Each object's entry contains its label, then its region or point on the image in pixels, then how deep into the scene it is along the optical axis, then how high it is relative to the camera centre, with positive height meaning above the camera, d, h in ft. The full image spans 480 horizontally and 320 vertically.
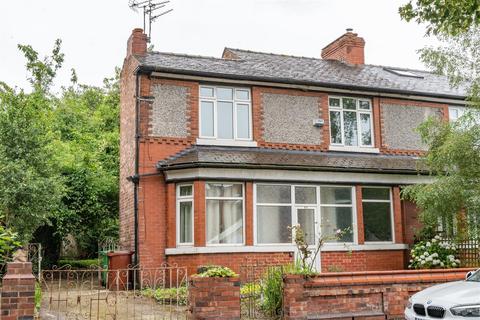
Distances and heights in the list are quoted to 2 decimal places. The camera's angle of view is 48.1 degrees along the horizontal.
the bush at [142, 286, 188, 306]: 38.08 -4.72
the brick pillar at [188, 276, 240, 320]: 27.20 -3.47
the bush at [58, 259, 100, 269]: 74.89 -4.46
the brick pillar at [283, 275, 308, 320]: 28.89 -3.80
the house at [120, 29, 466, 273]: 49.26 +6.59
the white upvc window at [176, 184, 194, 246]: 49.26 +1.46
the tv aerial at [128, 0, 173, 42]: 65.45 +27.05
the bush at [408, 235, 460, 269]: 47.96 -2.66
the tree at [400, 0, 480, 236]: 40.88 +6.08
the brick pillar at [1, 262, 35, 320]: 22.12 -2.59
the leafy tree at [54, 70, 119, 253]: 63.72 +7.66
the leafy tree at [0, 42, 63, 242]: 45.27 +5.45
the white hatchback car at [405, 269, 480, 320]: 24.61 -3.64
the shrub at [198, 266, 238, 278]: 27.68 -2.24
